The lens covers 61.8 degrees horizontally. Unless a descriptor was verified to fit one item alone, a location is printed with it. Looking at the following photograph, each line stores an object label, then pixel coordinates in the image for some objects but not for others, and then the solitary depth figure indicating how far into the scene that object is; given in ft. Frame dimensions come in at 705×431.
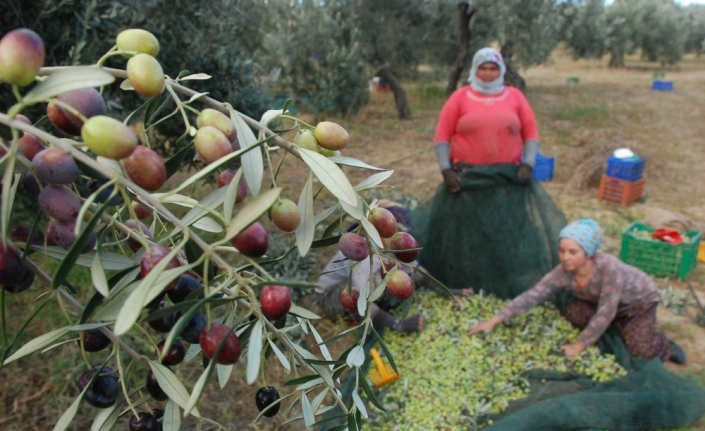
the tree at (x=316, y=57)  29.48
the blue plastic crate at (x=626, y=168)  19.26
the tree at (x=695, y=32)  73.51
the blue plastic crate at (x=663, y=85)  43.60
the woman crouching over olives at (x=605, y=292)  10.61
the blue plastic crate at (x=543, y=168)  22.13
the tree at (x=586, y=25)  35.32
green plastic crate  14.03
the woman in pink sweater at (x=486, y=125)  12.65
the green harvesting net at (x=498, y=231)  12.40
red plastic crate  19.27
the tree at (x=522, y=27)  30.76
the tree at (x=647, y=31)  62.13
